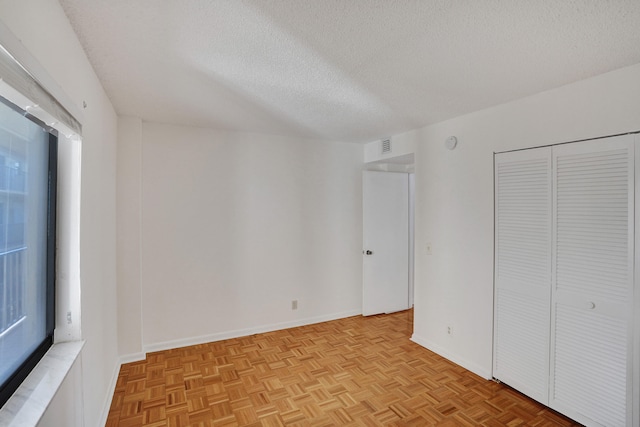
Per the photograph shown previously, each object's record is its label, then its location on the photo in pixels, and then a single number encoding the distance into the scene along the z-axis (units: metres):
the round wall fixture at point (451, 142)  3.14
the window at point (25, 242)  1.14
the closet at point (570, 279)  2.02
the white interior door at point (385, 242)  4.50
